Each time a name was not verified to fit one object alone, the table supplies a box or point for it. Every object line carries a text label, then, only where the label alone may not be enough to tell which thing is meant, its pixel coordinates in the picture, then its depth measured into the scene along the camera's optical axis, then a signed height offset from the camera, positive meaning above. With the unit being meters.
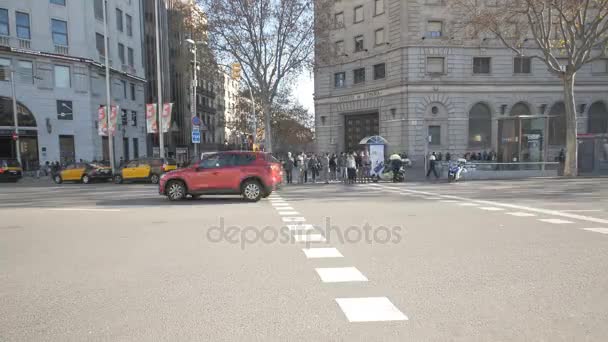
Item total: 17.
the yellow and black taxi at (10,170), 24.65 -0.93
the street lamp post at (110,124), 27.77 +2.19
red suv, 12.88 -0.87
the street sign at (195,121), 24.20 +1.99
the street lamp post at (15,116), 30.35 +3.22
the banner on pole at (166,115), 25.55 +2.54
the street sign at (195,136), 24.79 +1.04
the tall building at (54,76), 31.62 +6.90
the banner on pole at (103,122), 28.03 +2.37
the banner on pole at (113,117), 28.06 +2.72
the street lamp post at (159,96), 25.50 +3.88
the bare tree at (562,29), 19.34 +6.41
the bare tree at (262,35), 25.36 +8.10
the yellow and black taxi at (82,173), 23.86 -1.16
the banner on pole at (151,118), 25.95 +2.40
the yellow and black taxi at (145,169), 22.38 -0.93
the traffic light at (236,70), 22.46 +4.83
